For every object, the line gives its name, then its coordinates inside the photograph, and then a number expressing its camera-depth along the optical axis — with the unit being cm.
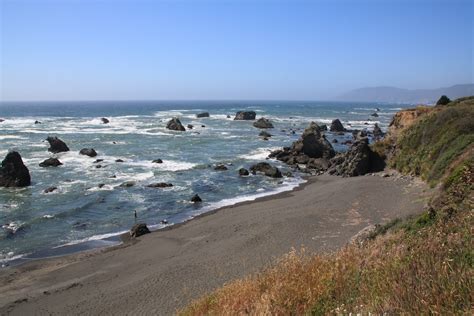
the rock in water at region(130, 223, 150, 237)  2272
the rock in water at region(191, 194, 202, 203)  2981
